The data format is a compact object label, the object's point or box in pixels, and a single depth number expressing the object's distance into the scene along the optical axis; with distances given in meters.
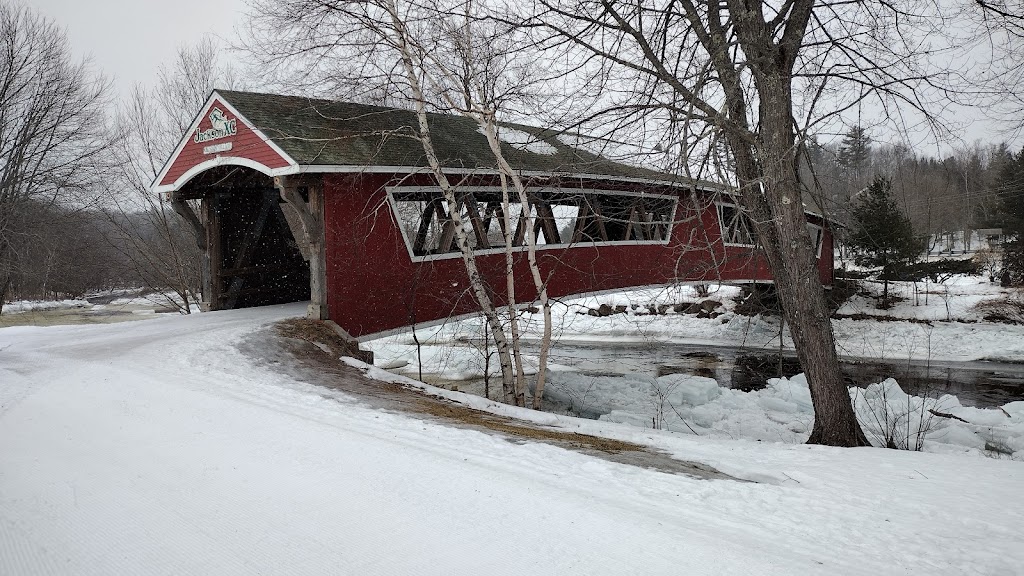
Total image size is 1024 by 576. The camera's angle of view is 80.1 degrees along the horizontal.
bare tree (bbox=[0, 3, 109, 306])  16.84
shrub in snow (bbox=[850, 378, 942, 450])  6.71
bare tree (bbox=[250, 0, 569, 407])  6.91
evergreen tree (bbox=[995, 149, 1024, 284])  21.55
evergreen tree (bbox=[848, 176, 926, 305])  19.77
